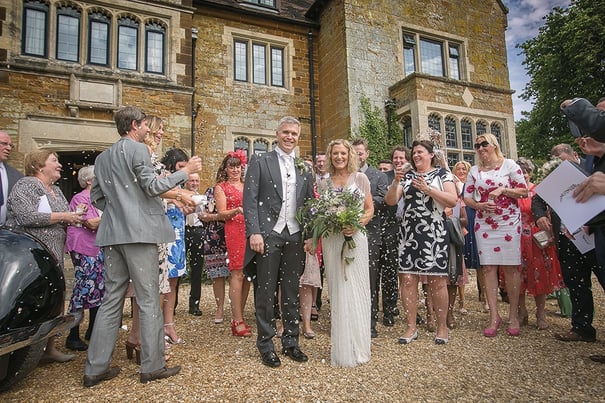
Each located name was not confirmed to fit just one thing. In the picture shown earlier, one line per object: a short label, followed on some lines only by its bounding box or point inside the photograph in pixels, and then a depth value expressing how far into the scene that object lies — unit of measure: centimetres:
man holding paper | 270
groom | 338
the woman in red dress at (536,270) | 447
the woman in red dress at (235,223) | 434
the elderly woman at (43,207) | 351
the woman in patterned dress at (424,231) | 388
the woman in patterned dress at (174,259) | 401
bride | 325
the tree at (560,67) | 1596
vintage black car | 247
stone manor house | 928
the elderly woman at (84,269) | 387
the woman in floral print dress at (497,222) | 415
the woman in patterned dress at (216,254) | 495
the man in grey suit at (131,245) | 290
